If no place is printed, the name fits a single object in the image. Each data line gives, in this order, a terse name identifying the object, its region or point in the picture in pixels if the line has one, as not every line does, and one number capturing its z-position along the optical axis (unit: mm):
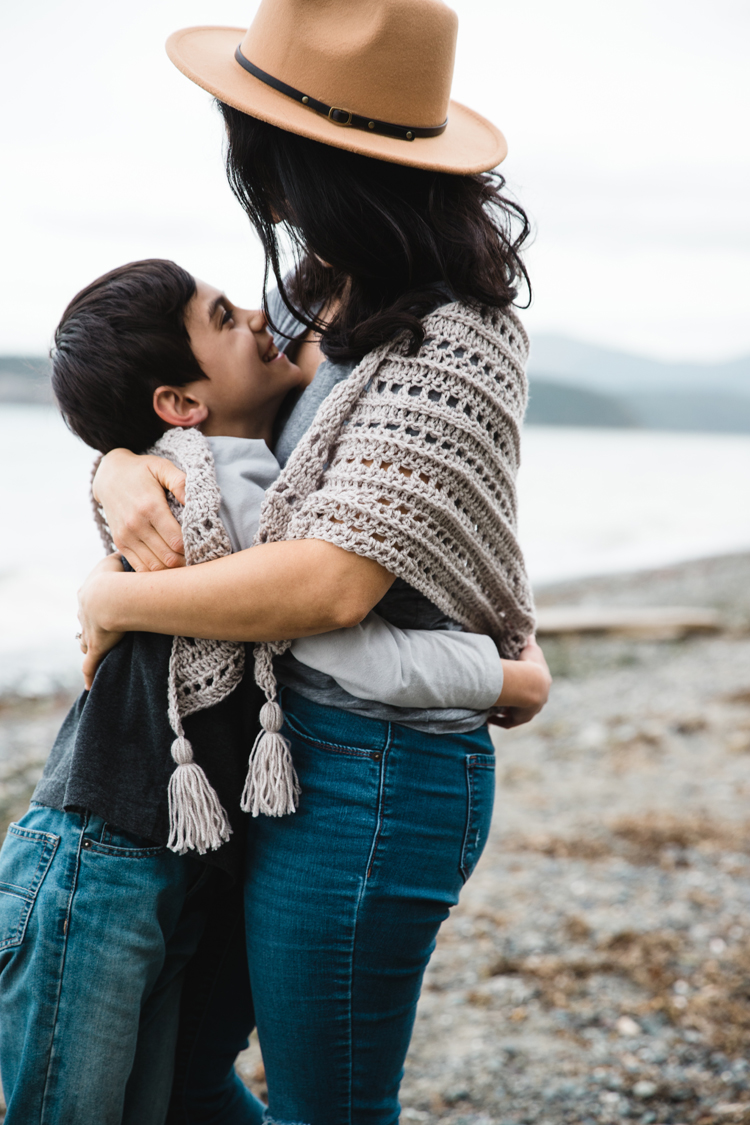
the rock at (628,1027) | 2643
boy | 1216
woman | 1202
